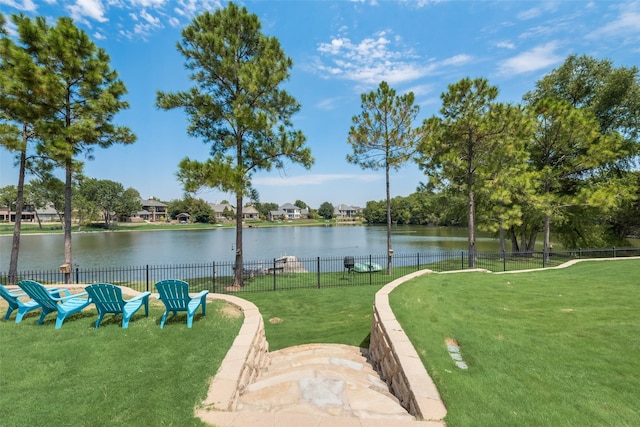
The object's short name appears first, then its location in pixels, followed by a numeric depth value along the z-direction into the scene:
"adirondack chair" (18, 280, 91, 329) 5.30
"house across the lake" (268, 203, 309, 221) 114.94
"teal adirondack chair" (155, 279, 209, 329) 5.37
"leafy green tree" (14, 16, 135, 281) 9.38
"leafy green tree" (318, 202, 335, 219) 130.04
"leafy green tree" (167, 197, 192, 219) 97.06
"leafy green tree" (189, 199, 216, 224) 89.81
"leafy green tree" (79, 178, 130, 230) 69.00
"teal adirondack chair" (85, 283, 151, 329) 5.22
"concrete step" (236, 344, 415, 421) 3.13
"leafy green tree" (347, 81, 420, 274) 13.13
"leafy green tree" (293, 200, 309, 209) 150.15
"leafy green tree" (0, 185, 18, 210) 58.00
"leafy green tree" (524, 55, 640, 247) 18.53
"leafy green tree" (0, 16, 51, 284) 8.84
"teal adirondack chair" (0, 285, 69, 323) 5.59
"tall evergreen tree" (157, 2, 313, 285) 9.80
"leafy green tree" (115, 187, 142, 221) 72.24
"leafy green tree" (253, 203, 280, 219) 116.31
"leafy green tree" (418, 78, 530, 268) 13.81
